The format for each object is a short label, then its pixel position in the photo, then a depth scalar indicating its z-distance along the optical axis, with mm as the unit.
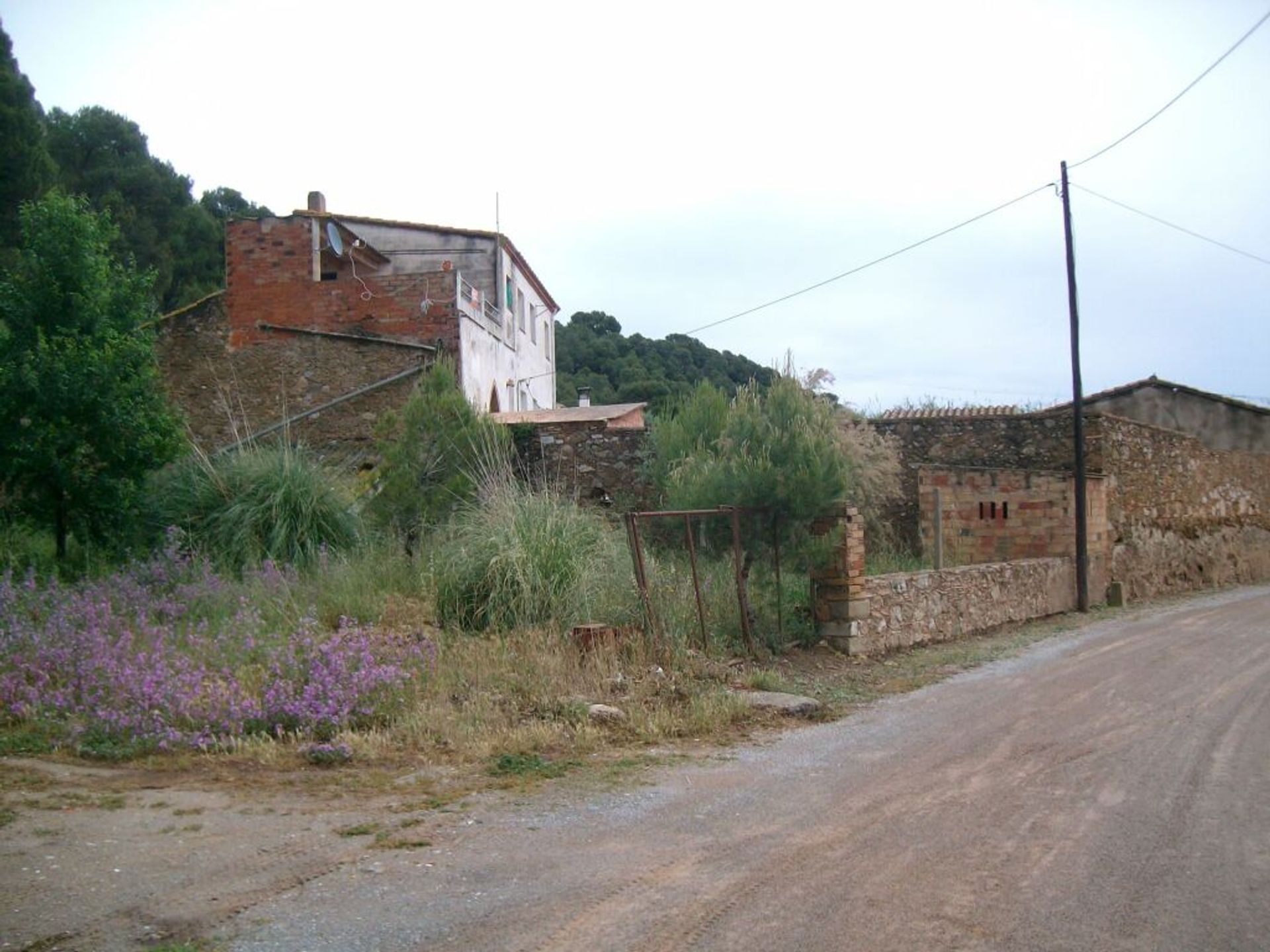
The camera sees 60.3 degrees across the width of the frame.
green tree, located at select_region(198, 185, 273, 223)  39562
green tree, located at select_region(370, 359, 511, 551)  15047
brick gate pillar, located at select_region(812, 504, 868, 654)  11898
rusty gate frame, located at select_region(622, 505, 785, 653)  10320
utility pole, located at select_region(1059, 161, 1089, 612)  18375
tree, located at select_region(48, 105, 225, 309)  33438
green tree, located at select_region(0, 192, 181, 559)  13008
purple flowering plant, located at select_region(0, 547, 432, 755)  7715
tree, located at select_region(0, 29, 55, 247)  25688
